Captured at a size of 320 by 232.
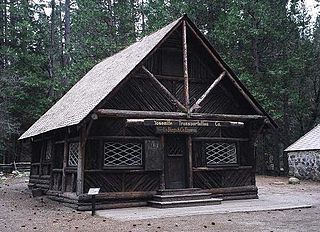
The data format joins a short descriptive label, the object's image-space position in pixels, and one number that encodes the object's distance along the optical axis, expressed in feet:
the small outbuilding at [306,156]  80.48
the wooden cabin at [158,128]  44.57
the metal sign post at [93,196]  38.65
